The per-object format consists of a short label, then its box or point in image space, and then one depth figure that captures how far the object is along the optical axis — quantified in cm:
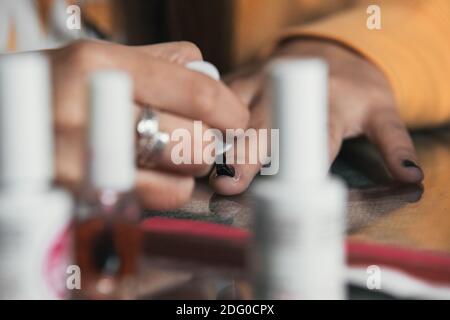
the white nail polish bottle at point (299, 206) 38
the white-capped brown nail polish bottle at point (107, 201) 38
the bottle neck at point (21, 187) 38
